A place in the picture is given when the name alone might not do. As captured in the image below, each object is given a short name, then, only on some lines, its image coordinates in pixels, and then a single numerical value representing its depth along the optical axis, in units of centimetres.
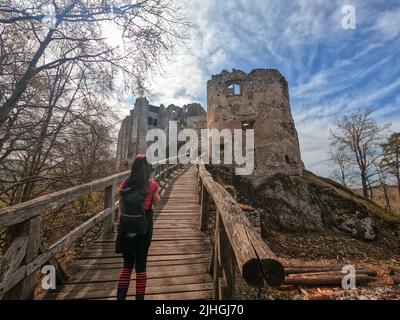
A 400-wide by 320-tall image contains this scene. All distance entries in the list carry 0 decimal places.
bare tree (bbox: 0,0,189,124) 466
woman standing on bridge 267
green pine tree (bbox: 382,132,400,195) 1909
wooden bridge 196
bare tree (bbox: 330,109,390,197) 2027
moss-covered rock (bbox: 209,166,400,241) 1450
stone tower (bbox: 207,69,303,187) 1761
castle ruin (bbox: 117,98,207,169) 3653
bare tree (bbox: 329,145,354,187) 2411
